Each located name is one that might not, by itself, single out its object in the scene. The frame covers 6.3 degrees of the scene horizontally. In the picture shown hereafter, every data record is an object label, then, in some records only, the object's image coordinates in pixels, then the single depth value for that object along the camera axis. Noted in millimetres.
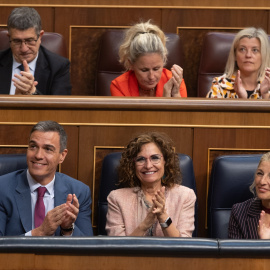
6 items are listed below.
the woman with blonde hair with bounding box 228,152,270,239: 10965
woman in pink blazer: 11061
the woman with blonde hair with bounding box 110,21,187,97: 11666
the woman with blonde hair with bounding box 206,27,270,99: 11915
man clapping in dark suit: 11754
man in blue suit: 10955
